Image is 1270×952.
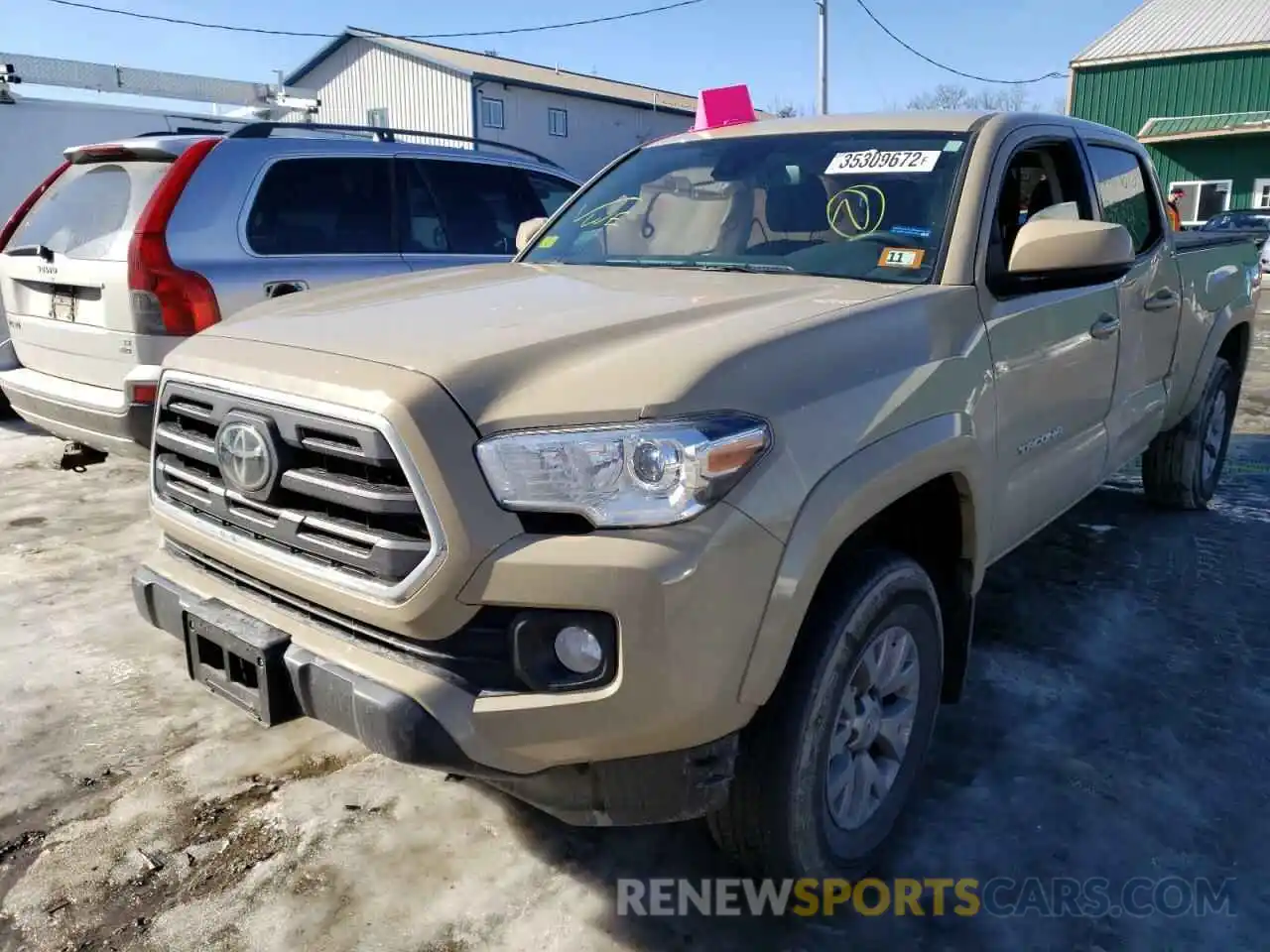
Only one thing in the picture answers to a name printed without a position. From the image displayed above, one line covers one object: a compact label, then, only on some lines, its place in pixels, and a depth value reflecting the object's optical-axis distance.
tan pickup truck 1.89
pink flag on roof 6.59
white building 31.19
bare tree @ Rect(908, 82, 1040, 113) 41.08
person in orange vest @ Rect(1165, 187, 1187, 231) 28.46
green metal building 28.94
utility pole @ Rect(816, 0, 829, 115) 23.72
